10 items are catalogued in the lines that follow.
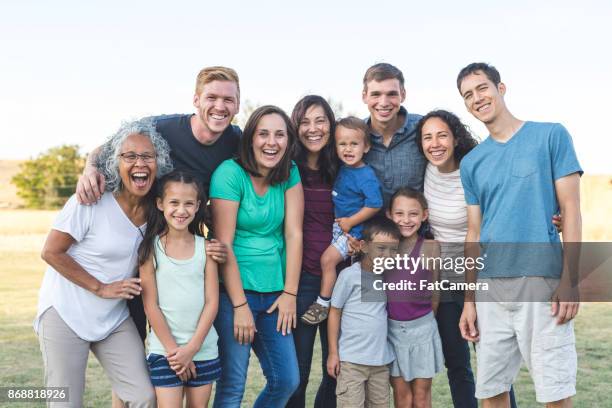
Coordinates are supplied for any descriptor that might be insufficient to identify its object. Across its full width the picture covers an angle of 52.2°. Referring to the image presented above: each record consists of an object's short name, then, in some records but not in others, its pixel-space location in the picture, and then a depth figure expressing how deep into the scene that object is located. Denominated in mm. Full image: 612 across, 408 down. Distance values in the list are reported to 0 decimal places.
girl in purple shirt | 3746
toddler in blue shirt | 3773
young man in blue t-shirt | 3189
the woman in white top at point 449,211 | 3795
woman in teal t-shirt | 3502
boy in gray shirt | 3721
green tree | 47438
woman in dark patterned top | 3809
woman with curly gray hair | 3236
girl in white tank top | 3312
